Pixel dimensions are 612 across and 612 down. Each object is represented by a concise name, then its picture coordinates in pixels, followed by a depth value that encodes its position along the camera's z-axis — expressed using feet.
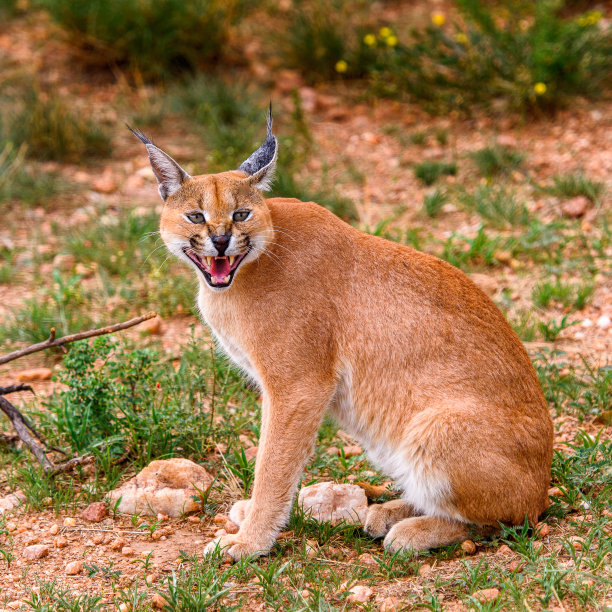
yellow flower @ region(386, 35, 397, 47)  59.41
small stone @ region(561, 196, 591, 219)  46.37
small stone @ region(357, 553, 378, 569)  25.17
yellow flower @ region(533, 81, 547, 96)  53.47
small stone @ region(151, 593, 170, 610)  22.74
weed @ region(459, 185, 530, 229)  46.57
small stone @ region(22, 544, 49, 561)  25.14
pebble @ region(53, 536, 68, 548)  25.84
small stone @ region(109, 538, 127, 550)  25.81
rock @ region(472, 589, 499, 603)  22.17
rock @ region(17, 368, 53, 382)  36.94
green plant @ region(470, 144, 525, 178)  52.03
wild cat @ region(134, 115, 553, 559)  24.95
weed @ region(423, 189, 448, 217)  49.01
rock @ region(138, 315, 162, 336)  39.27
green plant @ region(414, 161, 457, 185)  52.60
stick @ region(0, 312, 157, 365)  28.27
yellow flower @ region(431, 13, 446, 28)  57.11
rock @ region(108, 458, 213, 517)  27.68
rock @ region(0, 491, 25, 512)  27.99
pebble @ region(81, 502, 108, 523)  27.27
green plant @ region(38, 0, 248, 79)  62.03
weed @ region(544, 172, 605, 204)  47.42
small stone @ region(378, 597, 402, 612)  22.36
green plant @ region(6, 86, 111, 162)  55.36
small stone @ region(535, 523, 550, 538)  25.18
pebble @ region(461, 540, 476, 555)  25.61
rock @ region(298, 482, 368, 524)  27.25
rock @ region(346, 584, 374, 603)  22.93
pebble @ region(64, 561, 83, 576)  24.44
